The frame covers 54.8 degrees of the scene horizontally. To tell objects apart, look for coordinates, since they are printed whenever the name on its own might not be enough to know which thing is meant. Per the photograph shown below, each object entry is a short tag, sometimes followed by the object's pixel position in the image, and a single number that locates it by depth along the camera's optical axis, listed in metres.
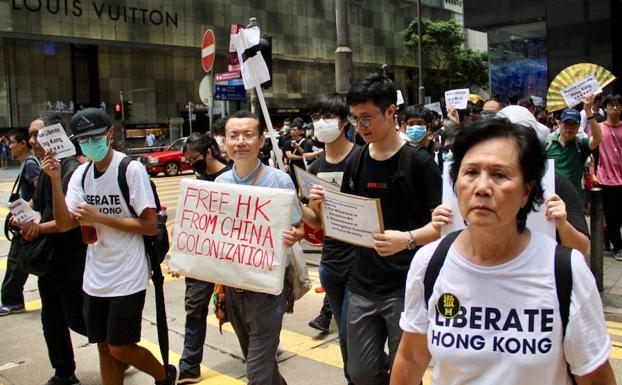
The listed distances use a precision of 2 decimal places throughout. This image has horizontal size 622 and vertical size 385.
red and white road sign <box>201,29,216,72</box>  8.79
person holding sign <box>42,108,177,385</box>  3.61
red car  23.64
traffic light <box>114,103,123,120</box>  33.03
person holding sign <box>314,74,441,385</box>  3.04
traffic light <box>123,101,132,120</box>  30.94
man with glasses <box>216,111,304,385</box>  3.30
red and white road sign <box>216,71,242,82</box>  9.36
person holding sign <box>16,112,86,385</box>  4.17
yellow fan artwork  6.36
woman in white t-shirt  1.69
